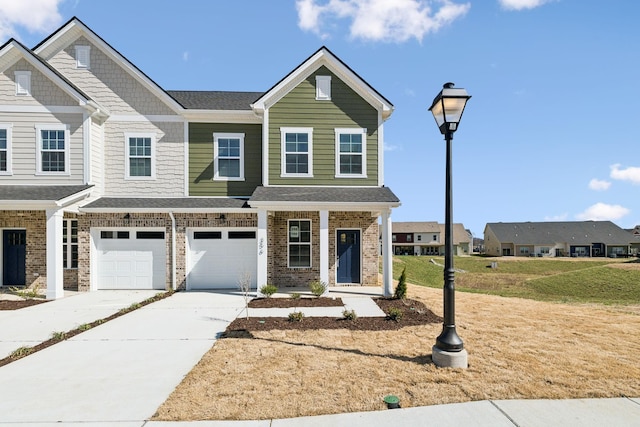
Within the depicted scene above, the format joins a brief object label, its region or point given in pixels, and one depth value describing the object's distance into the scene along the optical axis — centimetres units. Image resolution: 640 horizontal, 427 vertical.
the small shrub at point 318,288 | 1105
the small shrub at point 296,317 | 827
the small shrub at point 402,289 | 1073
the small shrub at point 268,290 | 1093
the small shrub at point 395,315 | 830
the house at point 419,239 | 6931
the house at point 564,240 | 6138
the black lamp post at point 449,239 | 537
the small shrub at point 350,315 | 829
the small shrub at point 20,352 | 612
